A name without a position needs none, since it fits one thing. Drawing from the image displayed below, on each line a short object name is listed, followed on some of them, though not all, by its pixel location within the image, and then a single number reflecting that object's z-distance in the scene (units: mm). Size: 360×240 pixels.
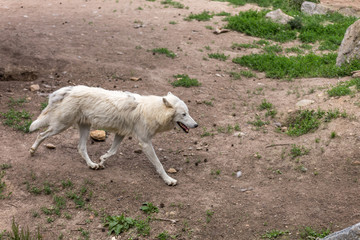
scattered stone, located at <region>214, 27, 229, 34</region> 13015
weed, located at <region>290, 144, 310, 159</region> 6523
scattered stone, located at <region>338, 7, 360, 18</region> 16000
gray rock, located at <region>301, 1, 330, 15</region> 16172
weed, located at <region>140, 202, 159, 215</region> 5406
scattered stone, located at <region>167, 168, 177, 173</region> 6500
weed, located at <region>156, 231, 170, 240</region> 4934
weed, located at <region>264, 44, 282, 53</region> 11779
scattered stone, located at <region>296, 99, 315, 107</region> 8039
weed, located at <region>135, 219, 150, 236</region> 4991
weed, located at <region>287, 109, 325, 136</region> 7203
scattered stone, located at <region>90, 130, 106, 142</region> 7285
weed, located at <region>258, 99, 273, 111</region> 8469
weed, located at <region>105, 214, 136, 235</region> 5008
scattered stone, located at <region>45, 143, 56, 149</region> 6754
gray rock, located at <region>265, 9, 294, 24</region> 13820
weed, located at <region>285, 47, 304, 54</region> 11757
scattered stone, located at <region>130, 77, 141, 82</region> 9453
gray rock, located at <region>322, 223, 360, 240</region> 3516
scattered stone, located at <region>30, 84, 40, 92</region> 8594
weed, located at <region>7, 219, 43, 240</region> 4455
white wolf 6012
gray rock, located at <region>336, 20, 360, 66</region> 9438
